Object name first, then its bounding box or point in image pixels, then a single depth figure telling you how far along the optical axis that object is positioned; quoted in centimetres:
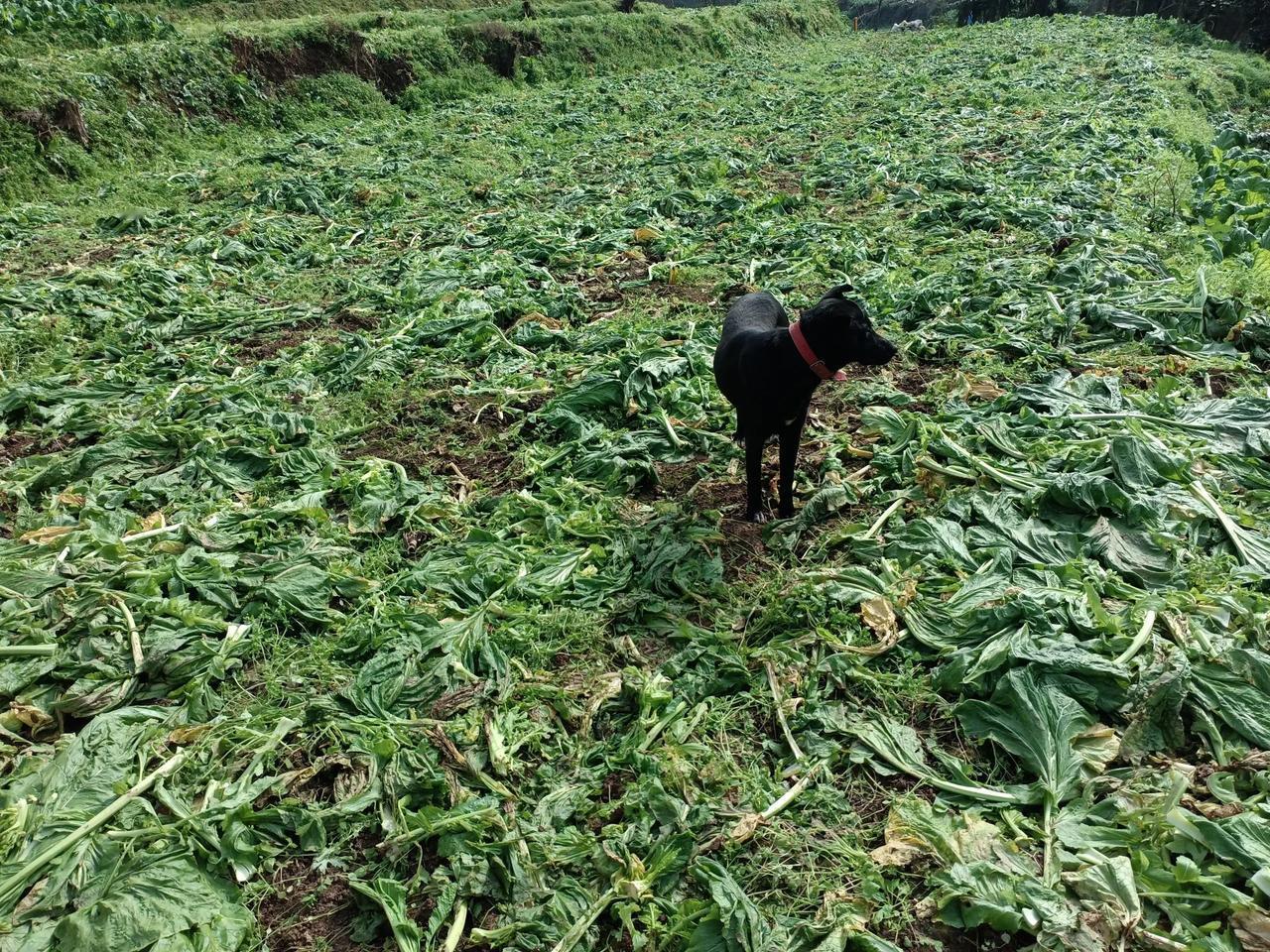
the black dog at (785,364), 498
